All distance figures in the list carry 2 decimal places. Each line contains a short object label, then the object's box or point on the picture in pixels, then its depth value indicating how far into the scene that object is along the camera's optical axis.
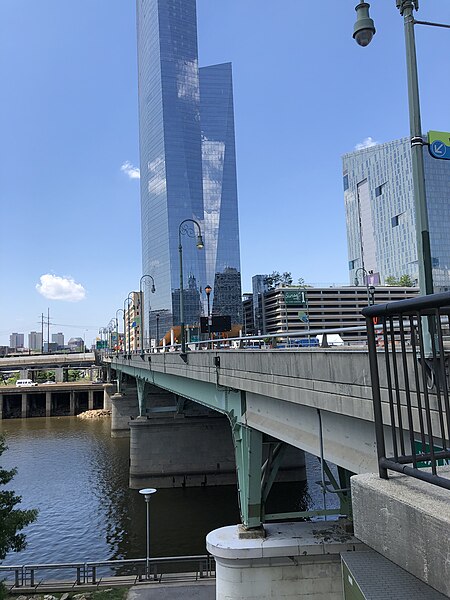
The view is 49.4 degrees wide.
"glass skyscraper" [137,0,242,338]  156.62
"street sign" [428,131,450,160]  7.01
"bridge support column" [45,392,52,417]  80.89
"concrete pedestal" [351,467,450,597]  2.65
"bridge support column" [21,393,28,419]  79.62
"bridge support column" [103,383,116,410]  76.85
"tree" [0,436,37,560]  13.98
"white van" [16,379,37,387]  85.09
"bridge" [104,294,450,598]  3.04
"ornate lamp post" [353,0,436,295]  6.39
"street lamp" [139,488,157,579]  17.56
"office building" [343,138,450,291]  144.12
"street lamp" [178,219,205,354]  21.05
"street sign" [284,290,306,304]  58.66
